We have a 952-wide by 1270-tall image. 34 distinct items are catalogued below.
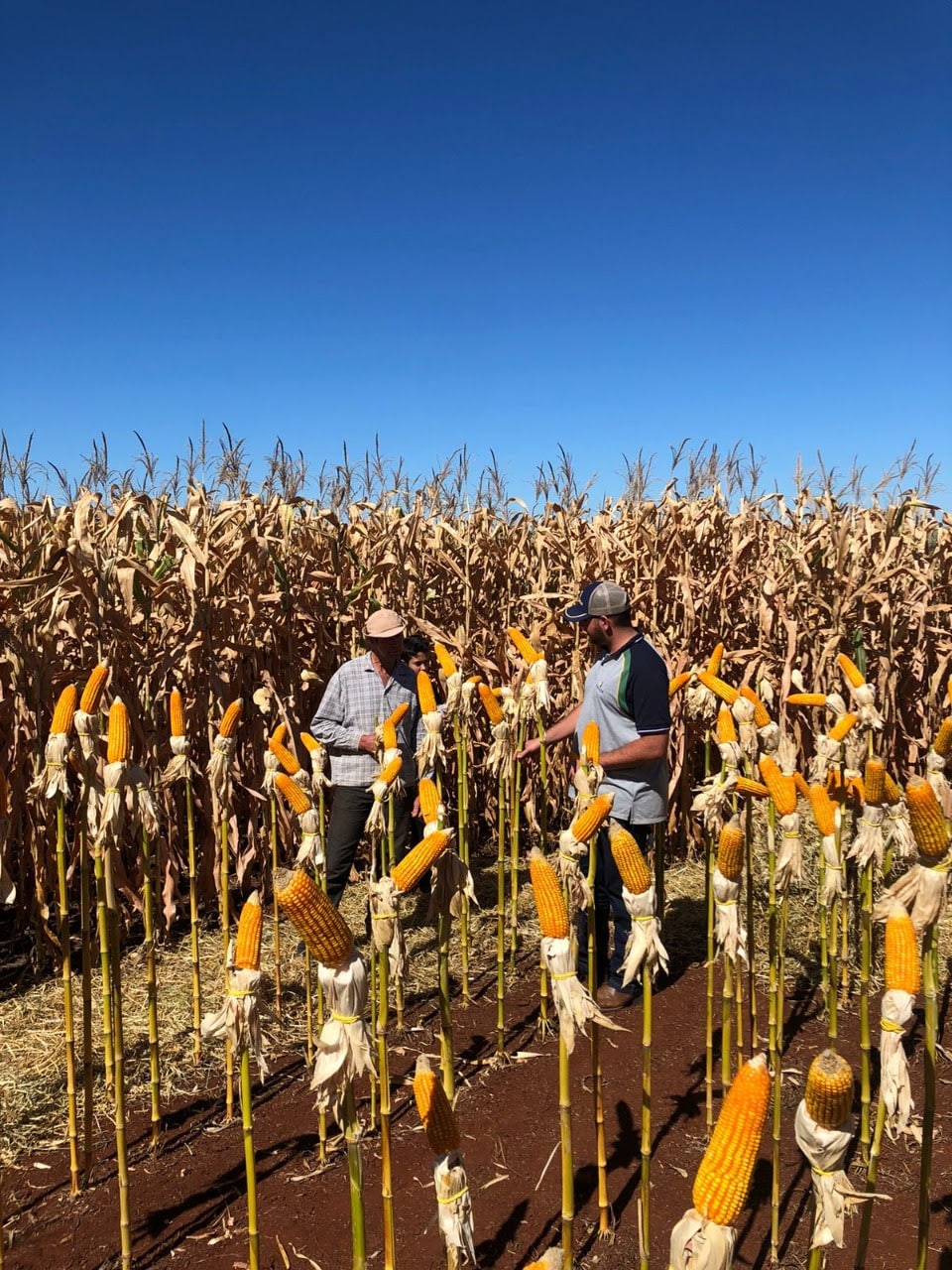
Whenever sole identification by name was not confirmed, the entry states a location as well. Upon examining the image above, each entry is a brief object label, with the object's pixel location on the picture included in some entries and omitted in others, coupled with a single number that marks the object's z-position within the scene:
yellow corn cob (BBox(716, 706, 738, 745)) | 3.35
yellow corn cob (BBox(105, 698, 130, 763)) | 2.76
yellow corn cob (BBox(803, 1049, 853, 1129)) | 1.37
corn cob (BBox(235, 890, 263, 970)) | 1.86
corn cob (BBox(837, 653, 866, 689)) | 3.67
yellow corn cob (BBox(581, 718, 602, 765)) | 3.06
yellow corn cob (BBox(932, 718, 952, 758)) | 2.52
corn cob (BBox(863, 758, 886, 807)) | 2.62
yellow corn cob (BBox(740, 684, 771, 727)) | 3.82
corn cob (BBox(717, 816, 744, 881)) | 2.38
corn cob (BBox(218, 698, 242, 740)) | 3.66
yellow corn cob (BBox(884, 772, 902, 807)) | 2.69
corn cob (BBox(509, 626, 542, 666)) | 4.19
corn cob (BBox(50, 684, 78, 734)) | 2.96
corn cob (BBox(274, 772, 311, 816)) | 2.43
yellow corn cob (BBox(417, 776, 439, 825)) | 2.49
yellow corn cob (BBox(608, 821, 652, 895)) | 2.07
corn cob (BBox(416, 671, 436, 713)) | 3.39
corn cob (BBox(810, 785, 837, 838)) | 2.95
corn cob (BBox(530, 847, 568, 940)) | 1.74
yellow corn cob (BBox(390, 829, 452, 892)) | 1.86
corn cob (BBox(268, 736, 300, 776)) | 3.15
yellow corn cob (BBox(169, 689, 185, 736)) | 3.63
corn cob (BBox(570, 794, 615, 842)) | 2.17
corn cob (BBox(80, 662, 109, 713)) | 3.04
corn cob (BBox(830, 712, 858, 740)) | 3.31
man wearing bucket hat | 5.54
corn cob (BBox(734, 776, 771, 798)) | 3.07
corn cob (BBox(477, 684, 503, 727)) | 4.09
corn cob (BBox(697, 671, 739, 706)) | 3.57
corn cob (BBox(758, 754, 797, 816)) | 2.73
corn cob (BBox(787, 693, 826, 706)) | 3.65
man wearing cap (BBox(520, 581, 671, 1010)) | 4.56
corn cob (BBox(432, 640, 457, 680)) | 3.96
